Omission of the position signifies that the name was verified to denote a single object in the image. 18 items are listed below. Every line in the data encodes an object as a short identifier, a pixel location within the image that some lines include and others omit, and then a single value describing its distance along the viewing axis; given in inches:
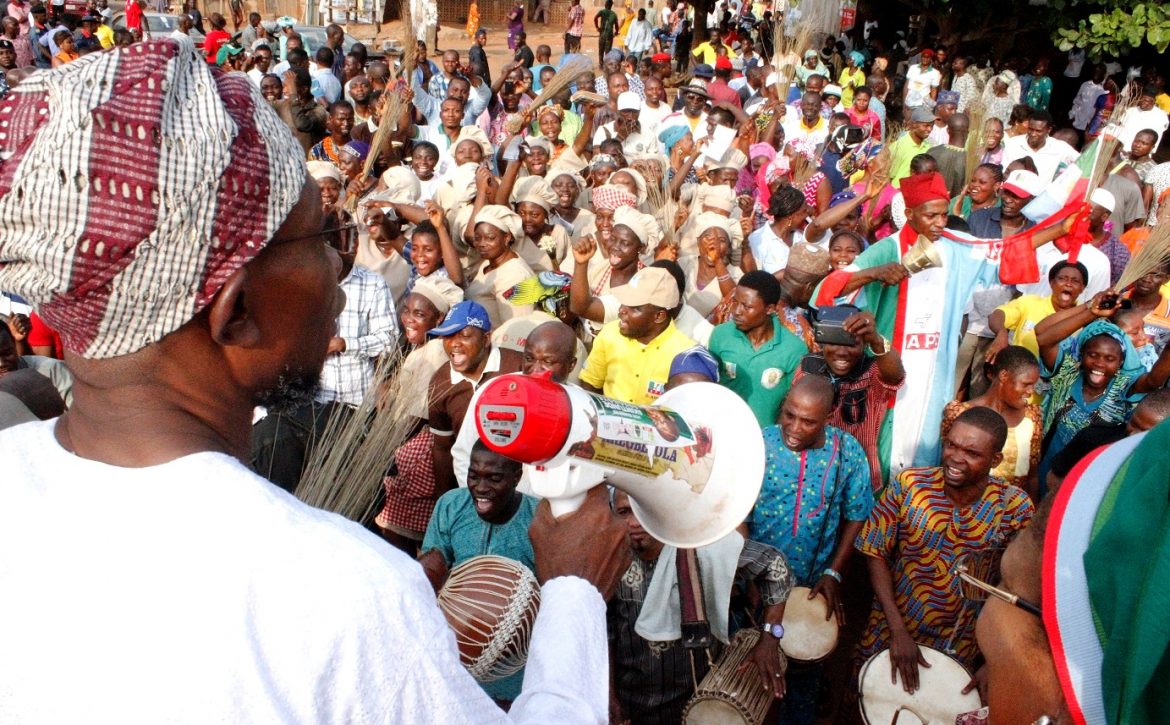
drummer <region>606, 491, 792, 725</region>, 138.9
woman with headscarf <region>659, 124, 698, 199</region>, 362.0
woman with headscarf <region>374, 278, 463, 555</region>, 173.5
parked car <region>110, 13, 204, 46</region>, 665.0
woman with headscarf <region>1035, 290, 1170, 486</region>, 193.5
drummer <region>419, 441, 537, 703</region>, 134.9
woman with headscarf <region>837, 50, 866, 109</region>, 501.4
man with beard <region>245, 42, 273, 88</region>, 498.6
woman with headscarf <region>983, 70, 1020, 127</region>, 478.9
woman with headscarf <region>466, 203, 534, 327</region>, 241.3
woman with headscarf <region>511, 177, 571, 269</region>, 275.4
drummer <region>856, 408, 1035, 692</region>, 150.3
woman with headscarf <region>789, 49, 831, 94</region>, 541.7
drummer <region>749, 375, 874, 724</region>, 157.8
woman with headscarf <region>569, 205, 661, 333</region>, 223.0
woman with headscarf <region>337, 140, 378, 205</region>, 304.0
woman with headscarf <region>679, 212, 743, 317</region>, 241.3
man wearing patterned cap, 41.3
